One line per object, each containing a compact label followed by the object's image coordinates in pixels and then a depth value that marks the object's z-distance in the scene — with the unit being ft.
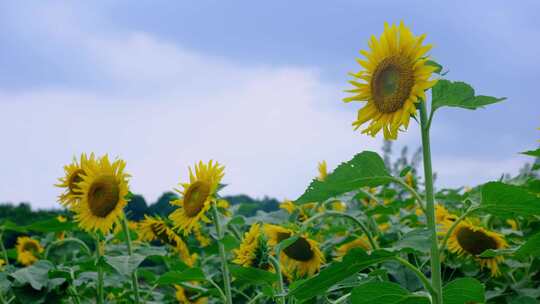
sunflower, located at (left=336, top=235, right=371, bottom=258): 10.68
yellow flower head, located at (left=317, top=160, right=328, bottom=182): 15.97
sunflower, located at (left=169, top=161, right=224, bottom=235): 9.18
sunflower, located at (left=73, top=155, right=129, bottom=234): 9.98
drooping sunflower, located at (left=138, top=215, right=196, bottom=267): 11.37
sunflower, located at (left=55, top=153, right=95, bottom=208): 10.68
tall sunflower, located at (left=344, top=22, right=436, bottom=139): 6.06
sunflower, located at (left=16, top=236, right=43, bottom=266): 17.85
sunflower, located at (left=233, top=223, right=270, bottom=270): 9.24
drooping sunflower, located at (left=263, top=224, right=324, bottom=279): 9.80
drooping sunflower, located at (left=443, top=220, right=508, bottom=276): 9.21
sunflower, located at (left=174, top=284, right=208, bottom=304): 13.03
